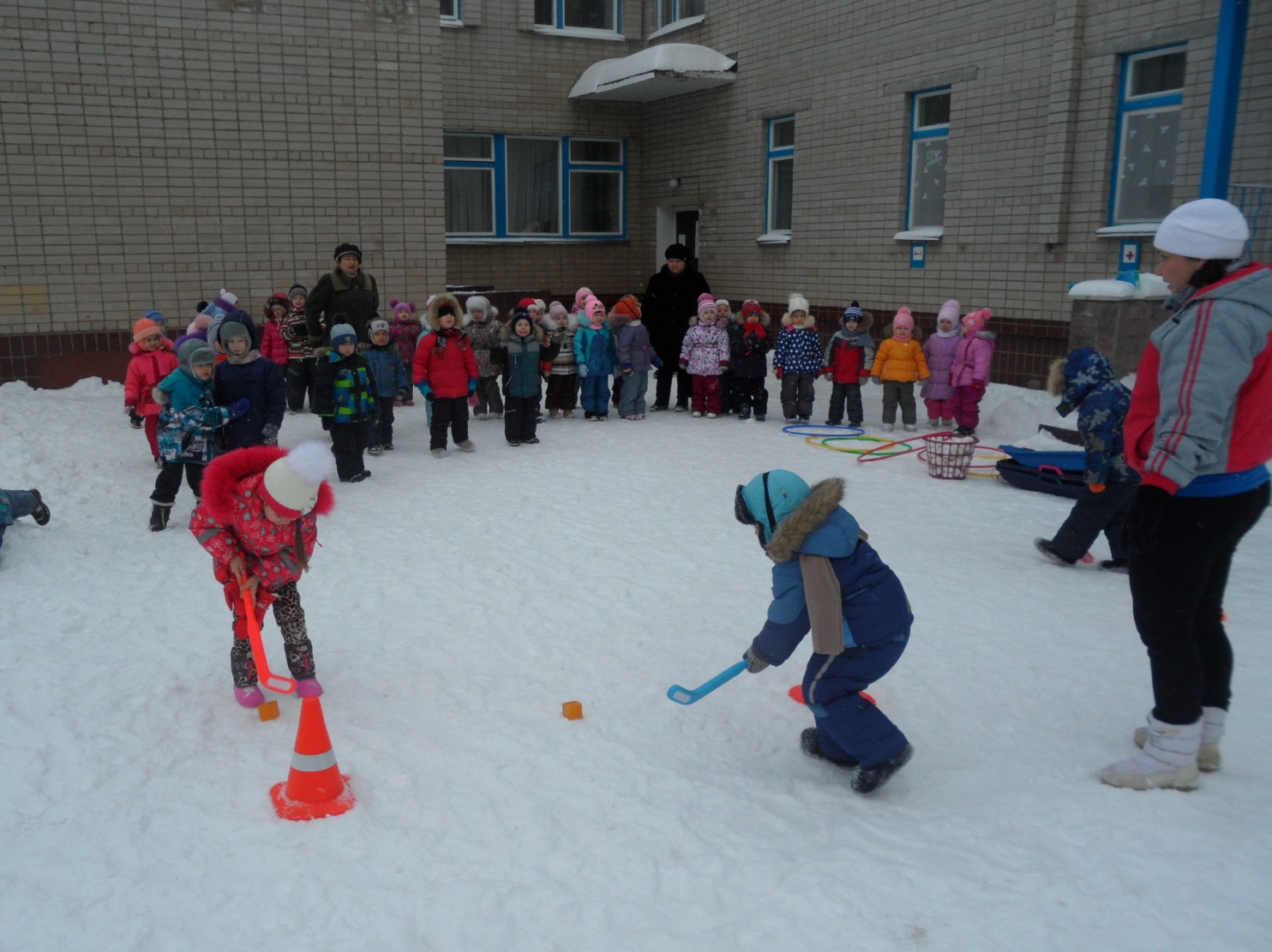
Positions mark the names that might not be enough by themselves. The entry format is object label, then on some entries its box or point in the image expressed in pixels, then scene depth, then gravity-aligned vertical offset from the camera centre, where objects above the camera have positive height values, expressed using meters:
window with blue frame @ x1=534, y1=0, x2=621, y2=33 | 16.95 +4.14
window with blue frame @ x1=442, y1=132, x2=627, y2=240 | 17.11 +1.37
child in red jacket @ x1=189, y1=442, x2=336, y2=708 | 3.74 -0.97
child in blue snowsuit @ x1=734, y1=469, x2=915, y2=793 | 3.37 -1.11
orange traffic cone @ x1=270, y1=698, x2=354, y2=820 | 3.30 -1.60
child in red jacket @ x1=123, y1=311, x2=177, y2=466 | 7.96 -0.79
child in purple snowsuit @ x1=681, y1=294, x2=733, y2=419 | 10.55 -0.77
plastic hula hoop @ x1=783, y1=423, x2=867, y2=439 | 9.87 -1.50
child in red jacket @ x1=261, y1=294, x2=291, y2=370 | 10.41 -0.65
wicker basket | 7.93 -1.38
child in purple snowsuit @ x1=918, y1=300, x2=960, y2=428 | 9.80 -0.80
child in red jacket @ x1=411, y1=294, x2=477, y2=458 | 8.79 -0.85
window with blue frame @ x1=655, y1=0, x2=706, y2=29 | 16.67 +4.16
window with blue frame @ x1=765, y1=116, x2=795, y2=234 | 15.27 +1.39
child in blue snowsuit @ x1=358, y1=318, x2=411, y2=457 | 8.73 -0.90
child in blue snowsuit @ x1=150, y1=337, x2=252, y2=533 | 6.58 -0.98
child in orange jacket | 9.84 -0.88
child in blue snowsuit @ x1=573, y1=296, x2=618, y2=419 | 10.41 -0.86
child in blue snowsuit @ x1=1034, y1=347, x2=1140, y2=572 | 5.65 -1.02
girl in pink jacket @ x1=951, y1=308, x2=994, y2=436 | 9.52 -0.88
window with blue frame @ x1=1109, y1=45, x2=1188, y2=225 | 10.10 +1.35
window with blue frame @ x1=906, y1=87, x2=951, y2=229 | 12.65 +1.41
